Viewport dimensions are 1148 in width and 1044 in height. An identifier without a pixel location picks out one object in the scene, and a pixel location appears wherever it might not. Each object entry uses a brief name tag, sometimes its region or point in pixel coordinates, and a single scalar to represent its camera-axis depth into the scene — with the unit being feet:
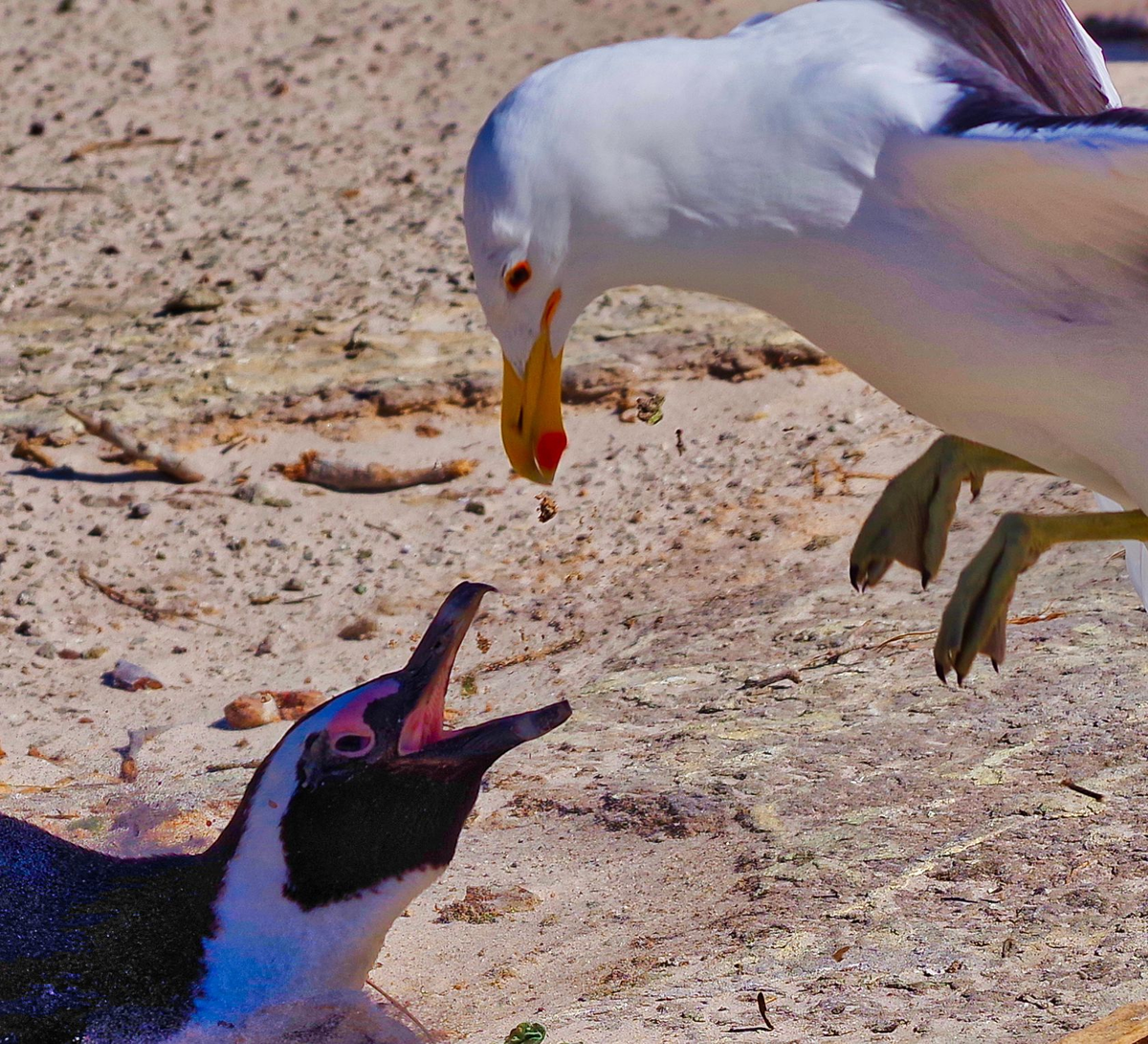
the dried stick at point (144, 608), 35.53
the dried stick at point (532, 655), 33.14
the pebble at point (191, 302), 45.91
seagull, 18.19
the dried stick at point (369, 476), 39.17
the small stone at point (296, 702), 31.96
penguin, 22.80
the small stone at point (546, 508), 32.58
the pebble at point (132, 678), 33.17
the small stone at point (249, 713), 31.32
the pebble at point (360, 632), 34.68
